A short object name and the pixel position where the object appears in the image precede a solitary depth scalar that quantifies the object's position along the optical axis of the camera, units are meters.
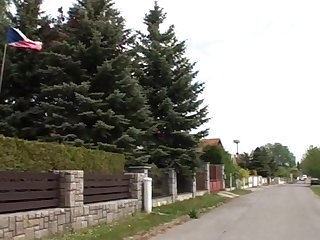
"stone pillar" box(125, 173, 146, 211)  14.45
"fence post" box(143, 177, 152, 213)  14.96
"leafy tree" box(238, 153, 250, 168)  73.96
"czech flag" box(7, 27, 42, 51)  13.43
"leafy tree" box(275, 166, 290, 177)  99.71
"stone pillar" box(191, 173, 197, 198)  23.22
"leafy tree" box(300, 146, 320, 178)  74.09
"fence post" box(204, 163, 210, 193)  28.05
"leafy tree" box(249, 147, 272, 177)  73.61
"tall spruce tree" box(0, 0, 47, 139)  17.03
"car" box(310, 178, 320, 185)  63.46
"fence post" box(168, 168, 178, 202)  19.66
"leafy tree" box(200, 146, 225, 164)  34.35
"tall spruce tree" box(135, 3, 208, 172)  21.47
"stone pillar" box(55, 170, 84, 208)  10.23
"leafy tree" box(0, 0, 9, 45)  17.59
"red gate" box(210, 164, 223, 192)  30.78
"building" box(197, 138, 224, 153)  48.93
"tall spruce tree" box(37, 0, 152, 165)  15.51
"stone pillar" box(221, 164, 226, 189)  35.07
